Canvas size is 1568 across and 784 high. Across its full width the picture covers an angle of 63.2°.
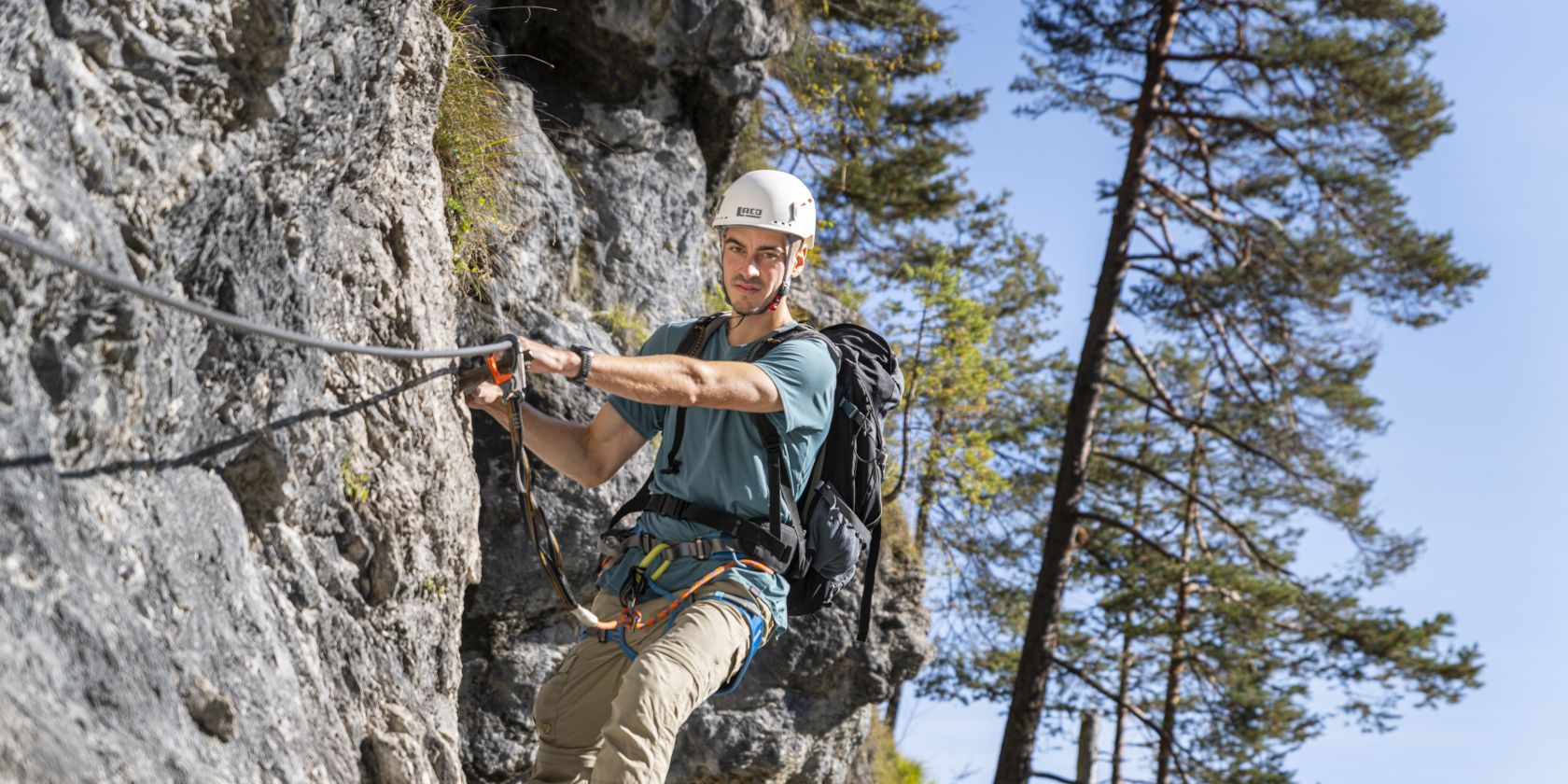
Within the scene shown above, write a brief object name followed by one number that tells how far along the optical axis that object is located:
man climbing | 3.84
